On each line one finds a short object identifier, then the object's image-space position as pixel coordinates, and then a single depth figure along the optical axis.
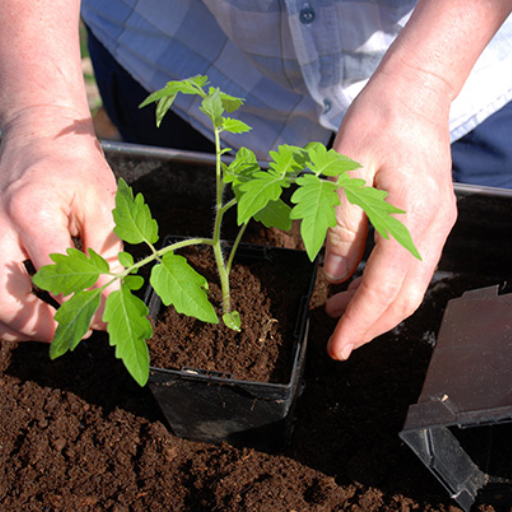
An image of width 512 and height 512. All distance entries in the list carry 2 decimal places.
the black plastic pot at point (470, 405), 0.51
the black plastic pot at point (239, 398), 0.53
